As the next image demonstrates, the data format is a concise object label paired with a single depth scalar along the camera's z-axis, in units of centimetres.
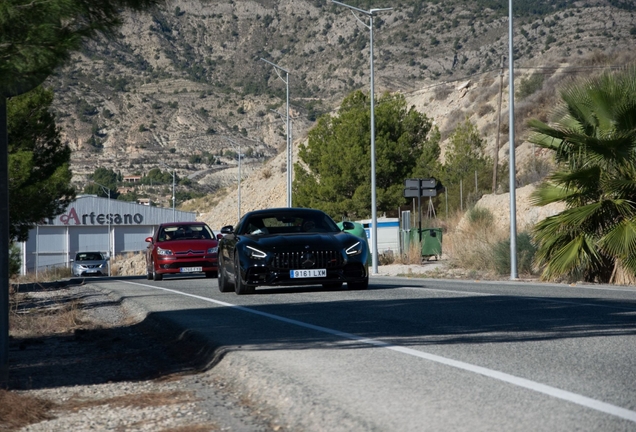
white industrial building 8350
